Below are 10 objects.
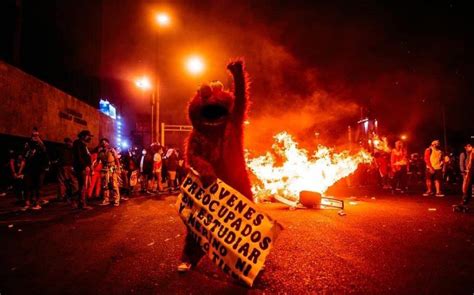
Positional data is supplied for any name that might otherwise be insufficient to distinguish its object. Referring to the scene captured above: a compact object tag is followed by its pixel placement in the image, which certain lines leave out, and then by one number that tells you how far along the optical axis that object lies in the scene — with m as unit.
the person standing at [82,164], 9.72
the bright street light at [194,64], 16.44
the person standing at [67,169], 11.23
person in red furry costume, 3.97
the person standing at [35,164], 9.74
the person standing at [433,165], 12.38
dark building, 18.86
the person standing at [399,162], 14.16
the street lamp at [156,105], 16.86
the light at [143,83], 18.96
